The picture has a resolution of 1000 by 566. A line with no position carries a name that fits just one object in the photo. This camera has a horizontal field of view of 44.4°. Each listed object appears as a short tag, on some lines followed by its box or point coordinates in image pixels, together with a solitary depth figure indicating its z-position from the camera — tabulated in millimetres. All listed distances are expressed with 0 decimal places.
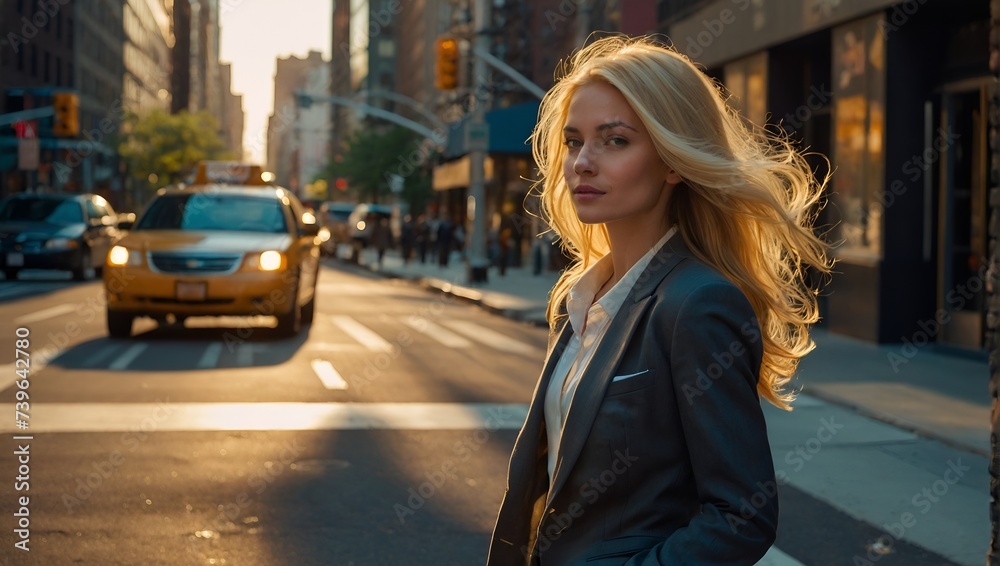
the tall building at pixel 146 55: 99062
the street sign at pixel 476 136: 27297
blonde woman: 2033
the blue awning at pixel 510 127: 32250
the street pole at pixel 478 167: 27422
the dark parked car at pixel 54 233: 24375
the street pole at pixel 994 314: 3971
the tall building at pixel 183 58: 157375
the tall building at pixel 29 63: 55500
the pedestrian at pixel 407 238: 41406
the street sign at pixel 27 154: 38781
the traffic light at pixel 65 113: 35000
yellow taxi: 13312
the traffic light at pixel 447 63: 26036
